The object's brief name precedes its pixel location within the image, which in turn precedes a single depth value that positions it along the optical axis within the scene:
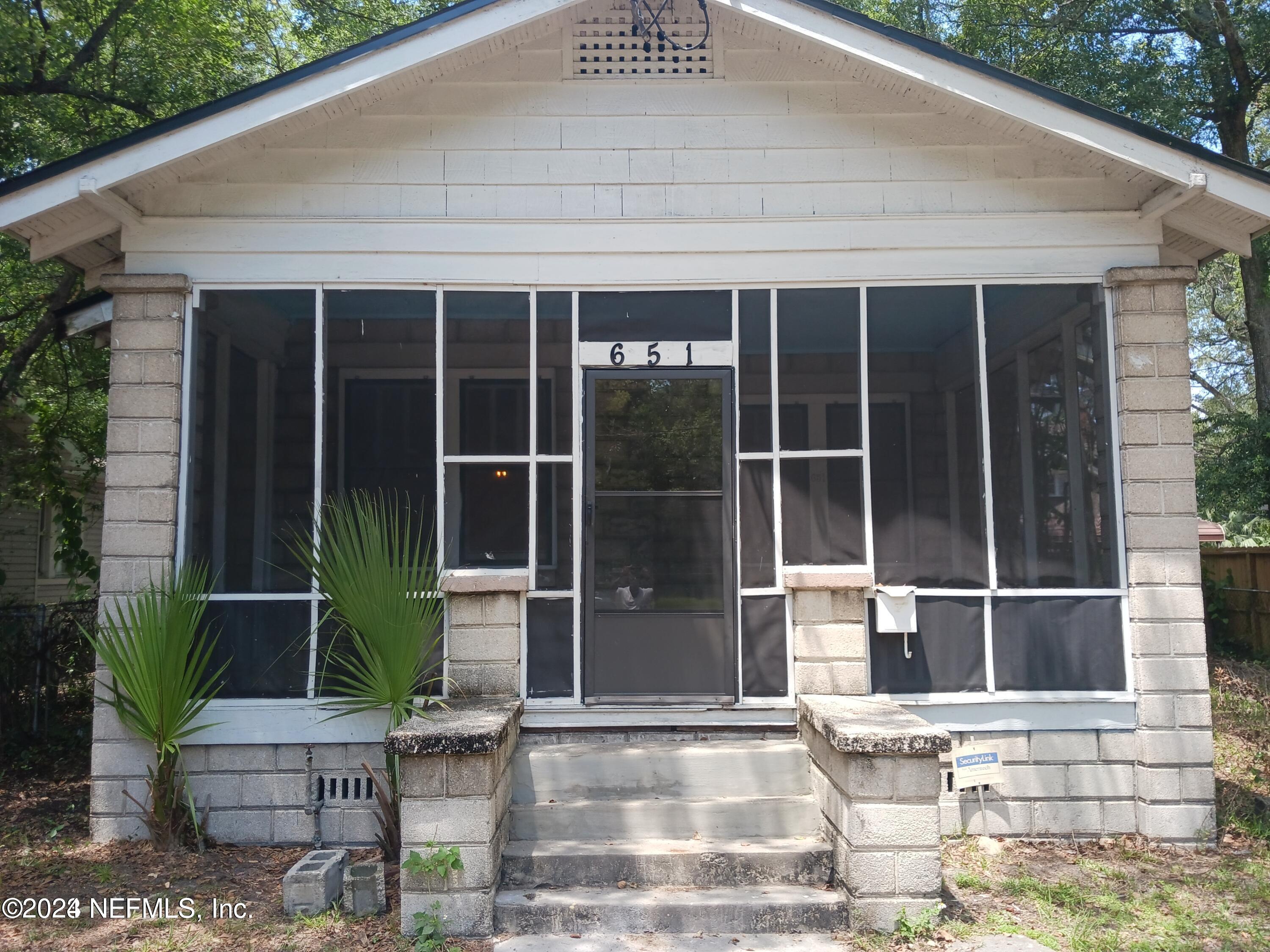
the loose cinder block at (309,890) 4.65
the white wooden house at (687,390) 5.81
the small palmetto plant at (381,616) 5.24
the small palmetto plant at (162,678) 5.42
